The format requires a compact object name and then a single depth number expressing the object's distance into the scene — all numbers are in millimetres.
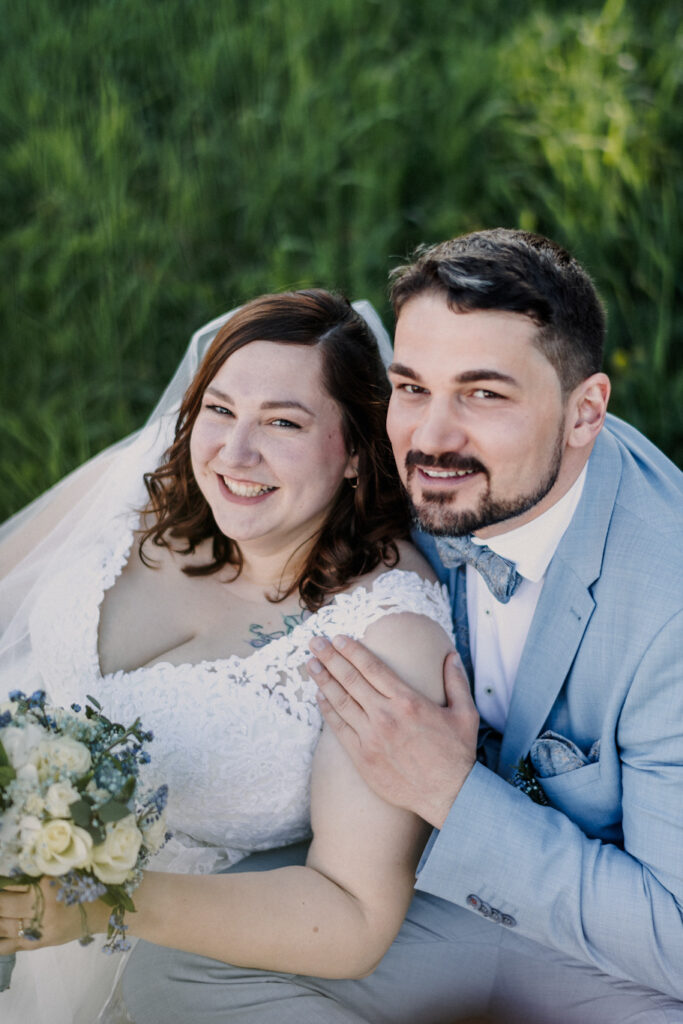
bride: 2199
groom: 2146
